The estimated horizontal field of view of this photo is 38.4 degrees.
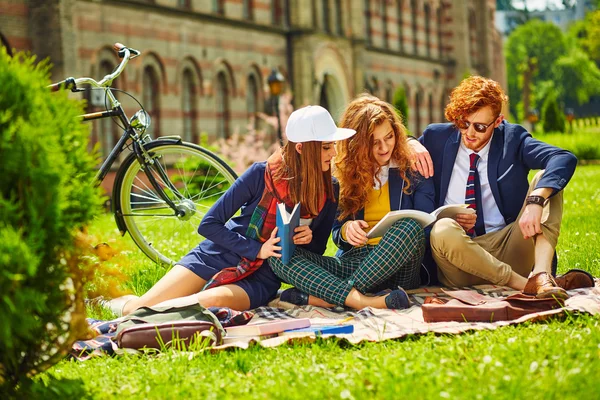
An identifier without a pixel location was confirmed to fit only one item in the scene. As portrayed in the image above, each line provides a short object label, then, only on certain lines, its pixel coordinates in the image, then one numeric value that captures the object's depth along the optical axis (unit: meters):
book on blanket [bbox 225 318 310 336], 4.52
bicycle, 6.41
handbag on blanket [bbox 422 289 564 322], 4.54
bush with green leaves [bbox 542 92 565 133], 34.12
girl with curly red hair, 5.20
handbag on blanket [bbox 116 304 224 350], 4.34
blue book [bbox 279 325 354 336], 4.47
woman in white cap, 5.13
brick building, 17.81
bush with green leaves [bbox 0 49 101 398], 3.13
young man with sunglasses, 5.14
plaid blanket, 4.26
